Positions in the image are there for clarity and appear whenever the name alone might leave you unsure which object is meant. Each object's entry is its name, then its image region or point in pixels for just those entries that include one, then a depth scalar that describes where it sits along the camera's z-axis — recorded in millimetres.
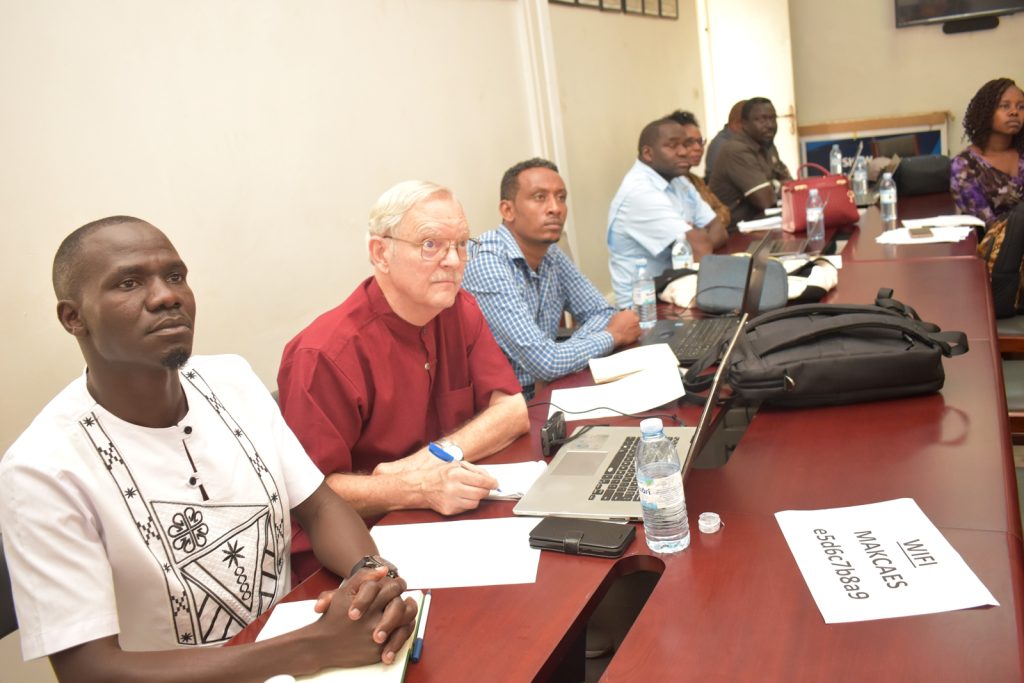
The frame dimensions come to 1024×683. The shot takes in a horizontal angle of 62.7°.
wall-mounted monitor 7238
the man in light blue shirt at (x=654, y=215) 4055
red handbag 4035
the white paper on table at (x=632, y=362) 2195
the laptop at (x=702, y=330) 2008
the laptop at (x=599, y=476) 1465
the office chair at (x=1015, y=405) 2396
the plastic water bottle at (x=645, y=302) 2879
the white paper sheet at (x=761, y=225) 4469
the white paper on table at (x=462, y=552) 1346
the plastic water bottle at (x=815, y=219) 3893
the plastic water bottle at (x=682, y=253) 3811
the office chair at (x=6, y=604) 1358
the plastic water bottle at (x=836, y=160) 5980
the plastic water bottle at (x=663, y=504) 1312
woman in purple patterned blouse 4031
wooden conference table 1040
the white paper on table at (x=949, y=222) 3713
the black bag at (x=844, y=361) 1796
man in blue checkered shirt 2496
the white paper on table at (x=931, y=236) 3428
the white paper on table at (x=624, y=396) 1999
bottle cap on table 1383
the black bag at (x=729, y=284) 2662
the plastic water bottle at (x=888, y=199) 4164
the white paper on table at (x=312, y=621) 1123
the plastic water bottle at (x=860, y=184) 4863
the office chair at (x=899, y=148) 6367
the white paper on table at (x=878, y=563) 1118
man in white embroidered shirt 1149
